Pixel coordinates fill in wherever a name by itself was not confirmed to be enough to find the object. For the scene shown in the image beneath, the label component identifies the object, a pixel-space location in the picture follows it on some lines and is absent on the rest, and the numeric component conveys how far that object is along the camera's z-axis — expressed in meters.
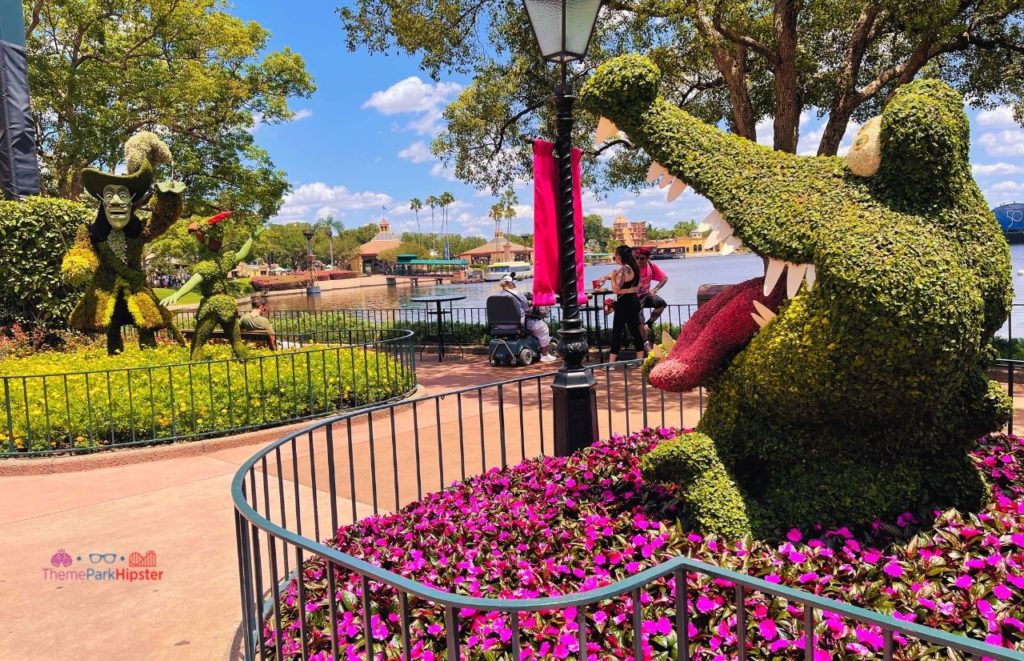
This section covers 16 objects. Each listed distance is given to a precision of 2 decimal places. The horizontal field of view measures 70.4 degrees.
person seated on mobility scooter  12.47
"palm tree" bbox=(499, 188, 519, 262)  107.60
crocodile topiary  2.98
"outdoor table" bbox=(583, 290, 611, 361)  12.22
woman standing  11.03
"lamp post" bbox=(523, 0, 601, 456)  4.63
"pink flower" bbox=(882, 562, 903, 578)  3.05
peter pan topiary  9.85
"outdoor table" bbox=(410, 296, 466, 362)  13.40
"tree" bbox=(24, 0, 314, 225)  18.84
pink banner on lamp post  4.86
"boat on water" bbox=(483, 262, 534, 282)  81.12
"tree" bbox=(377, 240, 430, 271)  110.38
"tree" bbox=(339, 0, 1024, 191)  9.61
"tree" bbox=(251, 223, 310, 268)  98.84
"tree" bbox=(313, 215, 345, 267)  113.28
